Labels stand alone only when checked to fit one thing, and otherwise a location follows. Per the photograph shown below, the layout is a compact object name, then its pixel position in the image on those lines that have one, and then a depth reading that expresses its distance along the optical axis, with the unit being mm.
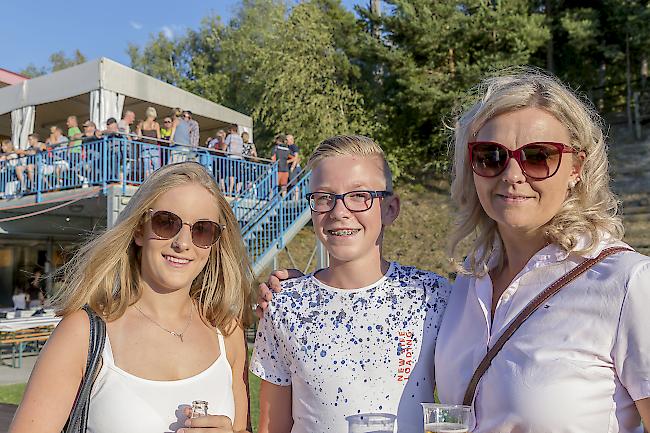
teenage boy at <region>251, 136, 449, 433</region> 2260
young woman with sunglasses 2088
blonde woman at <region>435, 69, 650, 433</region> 1820
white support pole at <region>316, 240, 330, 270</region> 14000
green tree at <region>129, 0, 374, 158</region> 22922
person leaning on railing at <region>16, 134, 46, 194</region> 13586
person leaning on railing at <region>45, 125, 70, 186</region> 13070
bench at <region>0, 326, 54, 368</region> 10438
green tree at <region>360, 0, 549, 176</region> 21641
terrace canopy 13773
